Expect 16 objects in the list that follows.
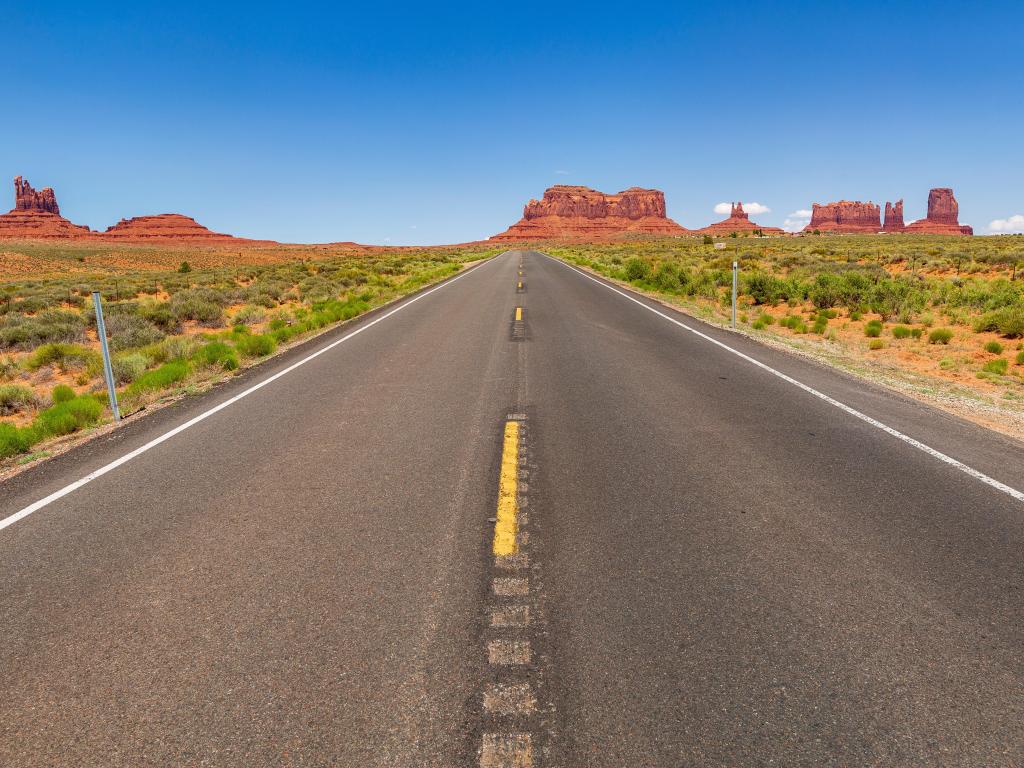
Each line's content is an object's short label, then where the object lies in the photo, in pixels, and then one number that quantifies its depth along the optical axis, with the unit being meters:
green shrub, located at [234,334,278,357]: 11.77
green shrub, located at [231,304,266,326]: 19.30
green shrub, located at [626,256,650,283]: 28.81
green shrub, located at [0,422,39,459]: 6.28
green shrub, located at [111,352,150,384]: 11.32
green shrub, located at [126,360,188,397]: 8.84
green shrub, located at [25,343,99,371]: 13.08
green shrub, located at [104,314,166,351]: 15.03
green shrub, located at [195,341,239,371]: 10.59
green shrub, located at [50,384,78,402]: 9.65
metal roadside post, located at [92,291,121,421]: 7.29
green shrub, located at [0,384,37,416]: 10.20
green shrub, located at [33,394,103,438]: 7.06
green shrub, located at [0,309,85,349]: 15.39
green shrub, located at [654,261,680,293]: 25.10
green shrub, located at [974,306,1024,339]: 12.96
